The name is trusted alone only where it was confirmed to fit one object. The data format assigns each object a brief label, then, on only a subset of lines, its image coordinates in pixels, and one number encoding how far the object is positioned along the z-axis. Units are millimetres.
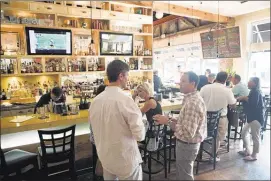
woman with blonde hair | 2978
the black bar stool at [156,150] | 2987
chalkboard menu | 6285
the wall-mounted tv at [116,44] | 5598
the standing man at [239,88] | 5016
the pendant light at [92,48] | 5507
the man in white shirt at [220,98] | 3652
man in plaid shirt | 2213
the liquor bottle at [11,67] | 4785
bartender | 3527
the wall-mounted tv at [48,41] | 4703
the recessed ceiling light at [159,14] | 6438
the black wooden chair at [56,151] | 2573
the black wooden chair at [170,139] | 3449
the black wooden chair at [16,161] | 2547
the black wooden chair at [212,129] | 3443
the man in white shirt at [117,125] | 1669
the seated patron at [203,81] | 5352
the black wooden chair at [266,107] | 5007
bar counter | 2864
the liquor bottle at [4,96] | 4817
